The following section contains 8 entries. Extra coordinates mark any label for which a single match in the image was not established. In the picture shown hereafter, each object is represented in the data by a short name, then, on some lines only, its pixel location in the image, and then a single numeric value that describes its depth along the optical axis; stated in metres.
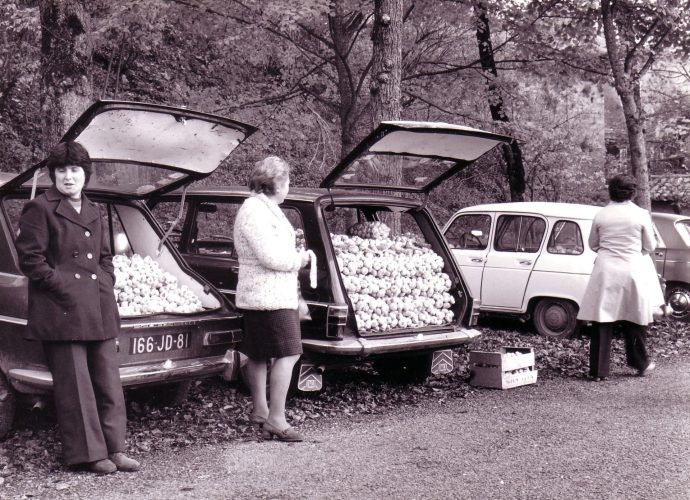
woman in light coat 8.93
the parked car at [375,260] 7.25
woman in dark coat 5.39
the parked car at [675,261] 14.23
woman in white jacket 6.29
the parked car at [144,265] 5.82
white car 12.08
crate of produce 8.53
